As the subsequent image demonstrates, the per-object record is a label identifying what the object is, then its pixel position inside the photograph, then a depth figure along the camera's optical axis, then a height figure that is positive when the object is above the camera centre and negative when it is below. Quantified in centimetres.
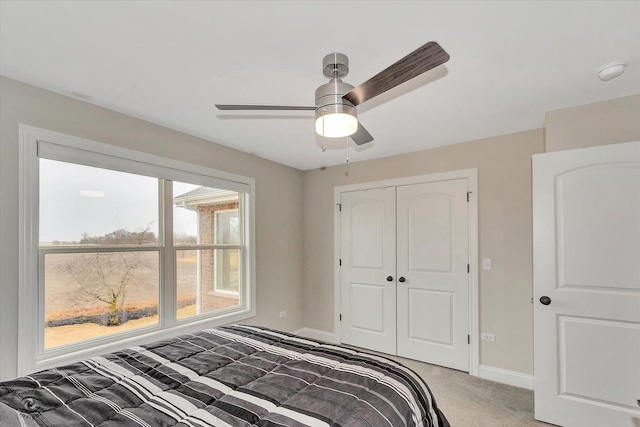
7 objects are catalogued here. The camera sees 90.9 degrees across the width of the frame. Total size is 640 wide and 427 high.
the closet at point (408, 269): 343 -59
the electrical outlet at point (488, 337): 318 -119
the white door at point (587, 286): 215 -48
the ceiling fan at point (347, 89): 128 +64
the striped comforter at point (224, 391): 117 -74
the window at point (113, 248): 217 -22
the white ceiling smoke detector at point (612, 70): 191 +92
